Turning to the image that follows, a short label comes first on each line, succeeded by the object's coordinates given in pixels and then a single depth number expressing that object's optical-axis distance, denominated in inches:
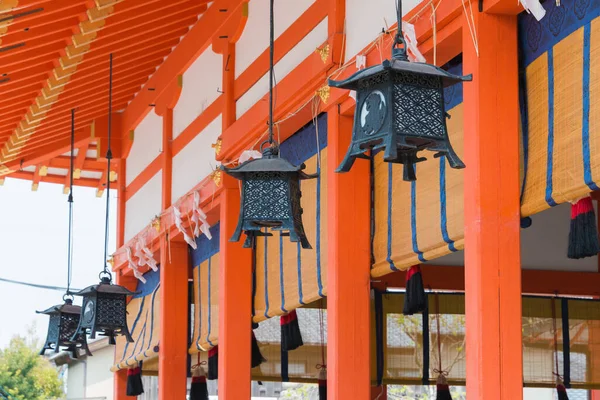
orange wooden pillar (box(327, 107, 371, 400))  387.7
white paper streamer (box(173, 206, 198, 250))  591.6
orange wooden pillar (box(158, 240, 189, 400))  638.6
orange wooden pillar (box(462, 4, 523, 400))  291.0
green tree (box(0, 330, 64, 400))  1543.4
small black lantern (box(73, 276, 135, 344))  577.2
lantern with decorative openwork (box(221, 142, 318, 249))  357.5
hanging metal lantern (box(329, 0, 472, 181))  254.2
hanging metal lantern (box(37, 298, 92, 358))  634.9
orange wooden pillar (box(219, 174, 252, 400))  514.1
